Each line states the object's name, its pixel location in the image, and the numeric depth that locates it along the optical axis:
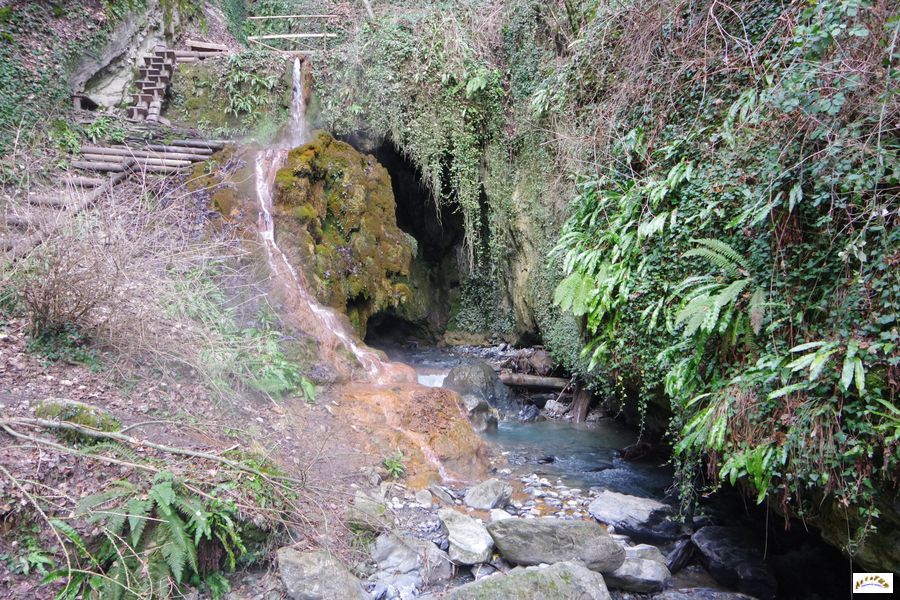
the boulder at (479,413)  9.39
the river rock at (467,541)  5.16
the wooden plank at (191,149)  11.23
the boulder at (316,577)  4.47
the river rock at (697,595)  4.88
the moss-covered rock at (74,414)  4.84
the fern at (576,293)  6.17
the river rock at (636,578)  4.94
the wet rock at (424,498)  6.42
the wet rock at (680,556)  5.40
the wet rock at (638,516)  5.95
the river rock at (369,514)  5.30
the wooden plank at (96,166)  10.03
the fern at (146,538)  4.09
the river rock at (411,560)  4.99
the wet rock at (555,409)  10.47
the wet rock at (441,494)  6.60
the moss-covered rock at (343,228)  10.31
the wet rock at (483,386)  10.61
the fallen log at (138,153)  10.64
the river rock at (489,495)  6.49
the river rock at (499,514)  6.21
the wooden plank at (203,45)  14.54
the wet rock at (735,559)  5.00
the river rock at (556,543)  4.89
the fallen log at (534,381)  10.69
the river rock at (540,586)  4.18
